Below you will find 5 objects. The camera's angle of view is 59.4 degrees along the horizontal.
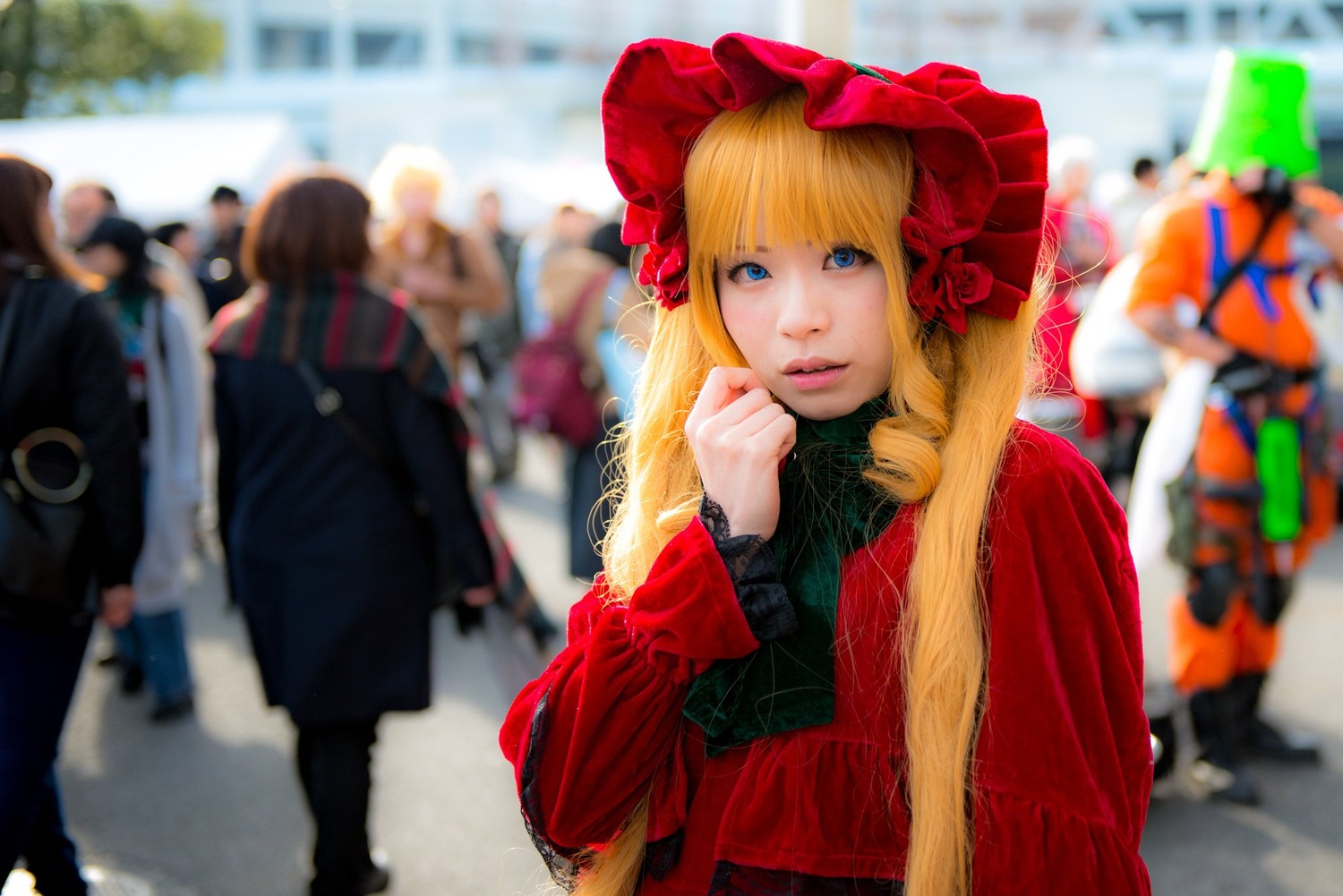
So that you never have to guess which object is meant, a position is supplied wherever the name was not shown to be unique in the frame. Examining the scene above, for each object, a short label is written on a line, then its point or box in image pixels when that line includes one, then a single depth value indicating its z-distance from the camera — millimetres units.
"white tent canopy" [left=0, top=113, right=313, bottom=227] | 13453
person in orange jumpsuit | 3541
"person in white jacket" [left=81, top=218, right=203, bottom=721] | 4438
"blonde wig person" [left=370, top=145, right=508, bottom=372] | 5879
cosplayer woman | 1204
